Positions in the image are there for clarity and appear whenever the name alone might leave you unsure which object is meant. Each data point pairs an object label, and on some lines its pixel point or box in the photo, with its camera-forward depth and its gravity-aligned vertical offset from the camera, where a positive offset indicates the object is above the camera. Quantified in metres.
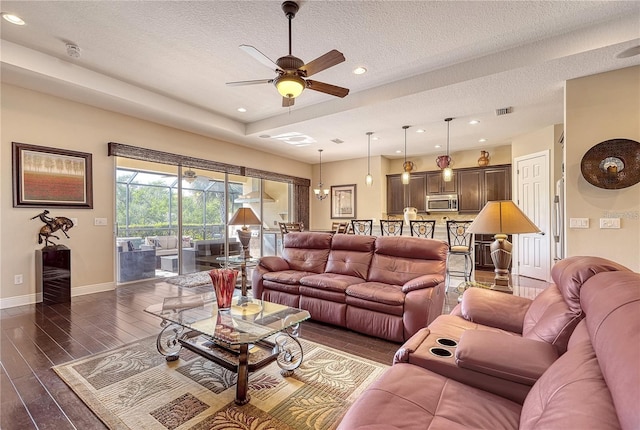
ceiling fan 2.57 +1.31
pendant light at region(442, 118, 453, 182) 5.56 +0.73
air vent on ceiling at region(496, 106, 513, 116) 4.53 +1.56
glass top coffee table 1.91 -0.79
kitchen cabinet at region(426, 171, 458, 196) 7.46 +0.70
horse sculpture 4.06 -0.13
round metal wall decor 3.18 +0.51
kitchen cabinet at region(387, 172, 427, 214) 7.86 +0.52
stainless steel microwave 7.38 +0.23
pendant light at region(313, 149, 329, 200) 8.23 +0.59
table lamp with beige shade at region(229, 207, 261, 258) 4.34 -0.11
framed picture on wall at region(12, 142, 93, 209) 3.94 +0.55
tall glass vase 2.37 -0.55
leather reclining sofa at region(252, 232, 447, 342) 2.79 -0.75
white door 5.28 +0.04
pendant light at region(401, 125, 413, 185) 5.96 +0.97
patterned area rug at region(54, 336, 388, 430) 1.73 -1.18
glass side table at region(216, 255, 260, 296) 4.12 -0.76
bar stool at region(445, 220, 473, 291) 4.46 -0.53
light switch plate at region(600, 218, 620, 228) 3.27 -0.13
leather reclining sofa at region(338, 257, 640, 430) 0.74 -0.60
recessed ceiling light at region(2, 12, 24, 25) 2.82 +1.91
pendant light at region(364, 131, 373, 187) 6.00 +1.50
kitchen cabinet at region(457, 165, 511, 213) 6.80 +0.61
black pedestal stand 3.96 -0.77
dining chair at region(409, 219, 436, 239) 5.14 -0.28
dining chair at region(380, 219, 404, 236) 5.56 -0.30
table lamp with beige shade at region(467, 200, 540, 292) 2.57 -0.14
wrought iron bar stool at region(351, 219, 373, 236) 5.78 -0.27
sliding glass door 5.09 -0.05
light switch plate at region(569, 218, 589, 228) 3.42 -0.13
